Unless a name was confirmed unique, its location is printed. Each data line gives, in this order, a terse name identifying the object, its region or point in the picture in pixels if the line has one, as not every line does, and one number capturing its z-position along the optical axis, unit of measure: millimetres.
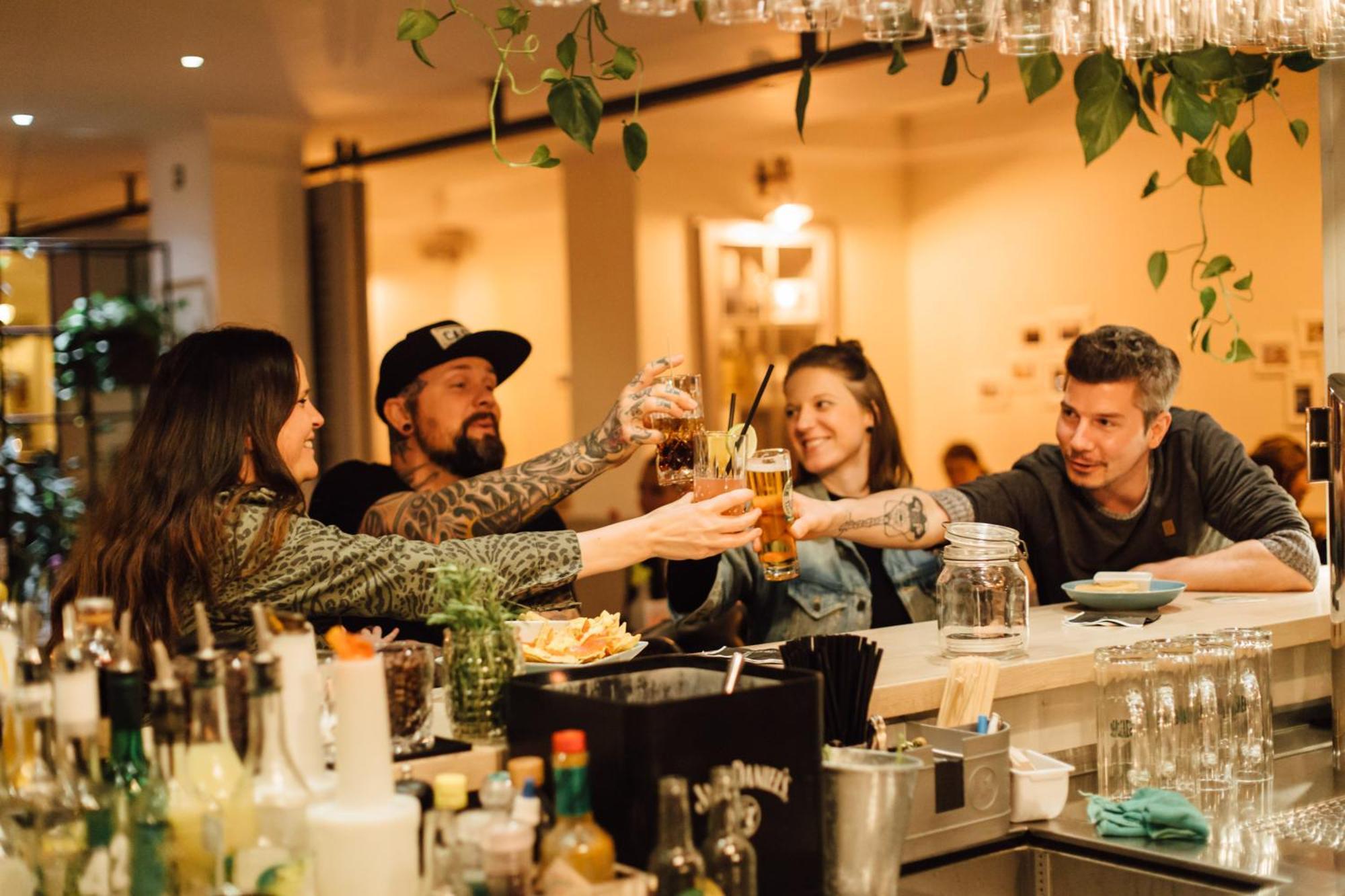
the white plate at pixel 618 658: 2184
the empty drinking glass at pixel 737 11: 2094
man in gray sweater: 3334
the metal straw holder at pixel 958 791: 2072
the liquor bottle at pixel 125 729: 1548
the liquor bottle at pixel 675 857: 1518
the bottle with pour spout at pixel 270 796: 1521
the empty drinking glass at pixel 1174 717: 2379
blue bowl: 2977
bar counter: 2395
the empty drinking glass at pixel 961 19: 2254
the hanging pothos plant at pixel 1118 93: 2426
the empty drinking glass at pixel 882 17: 2170
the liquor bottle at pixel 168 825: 1494
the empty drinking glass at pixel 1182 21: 2402
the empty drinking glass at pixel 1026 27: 2326
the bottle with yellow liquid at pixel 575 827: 1496
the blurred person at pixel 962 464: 7828
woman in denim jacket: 3459
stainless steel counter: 2033
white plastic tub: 2199
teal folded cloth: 2141
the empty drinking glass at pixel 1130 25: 2365
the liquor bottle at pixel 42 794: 1536
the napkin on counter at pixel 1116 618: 2910
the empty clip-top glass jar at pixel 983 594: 2580
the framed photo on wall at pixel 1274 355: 7250
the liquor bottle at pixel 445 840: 1521
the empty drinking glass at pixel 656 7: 2092
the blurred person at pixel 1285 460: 5207
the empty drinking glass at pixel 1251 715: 2443
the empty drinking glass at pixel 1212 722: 2389
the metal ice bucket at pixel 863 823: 1768
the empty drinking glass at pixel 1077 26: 2340
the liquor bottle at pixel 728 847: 1569
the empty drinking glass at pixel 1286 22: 2469
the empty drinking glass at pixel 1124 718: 2383
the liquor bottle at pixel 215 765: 1512
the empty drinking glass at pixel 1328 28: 2512
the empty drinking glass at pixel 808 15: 2104
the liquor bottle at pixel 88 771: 1512
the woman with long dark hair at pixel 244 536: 2350
